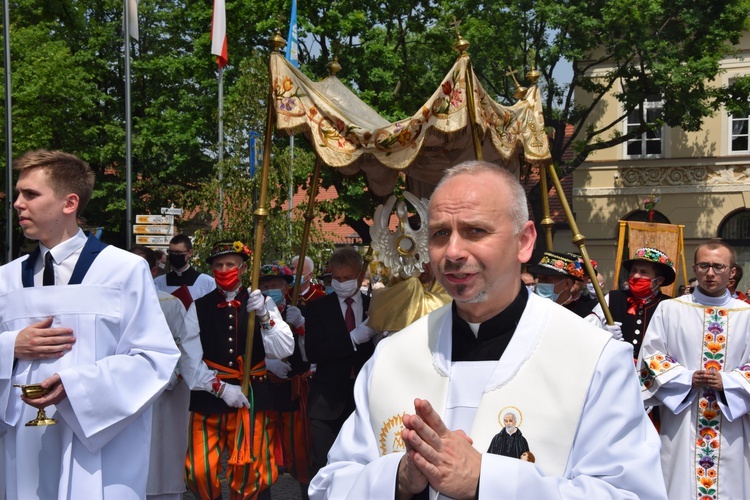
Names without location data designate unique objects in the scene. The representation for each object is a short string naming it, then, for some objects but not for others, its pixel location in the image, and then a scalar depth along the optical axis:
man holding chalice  3.83
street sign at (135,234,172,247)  15.12
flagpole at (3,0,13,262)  14.88
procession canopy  6.22
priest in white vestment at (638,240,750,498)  6.08
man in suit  6.75
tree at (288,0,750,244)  20.55
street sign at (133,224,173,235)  15.24
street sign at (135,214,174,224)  15.14
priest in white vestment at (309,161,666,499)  2.31
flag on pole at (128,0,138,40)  18.38
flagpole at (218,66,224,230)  14.07
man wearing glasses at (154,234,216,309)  8.84
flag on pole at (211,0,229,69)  19.27
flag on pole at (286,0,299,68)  17.95
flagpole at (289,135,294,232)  13.83
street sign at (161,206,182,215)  15.27
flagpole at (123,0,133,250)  17.25
